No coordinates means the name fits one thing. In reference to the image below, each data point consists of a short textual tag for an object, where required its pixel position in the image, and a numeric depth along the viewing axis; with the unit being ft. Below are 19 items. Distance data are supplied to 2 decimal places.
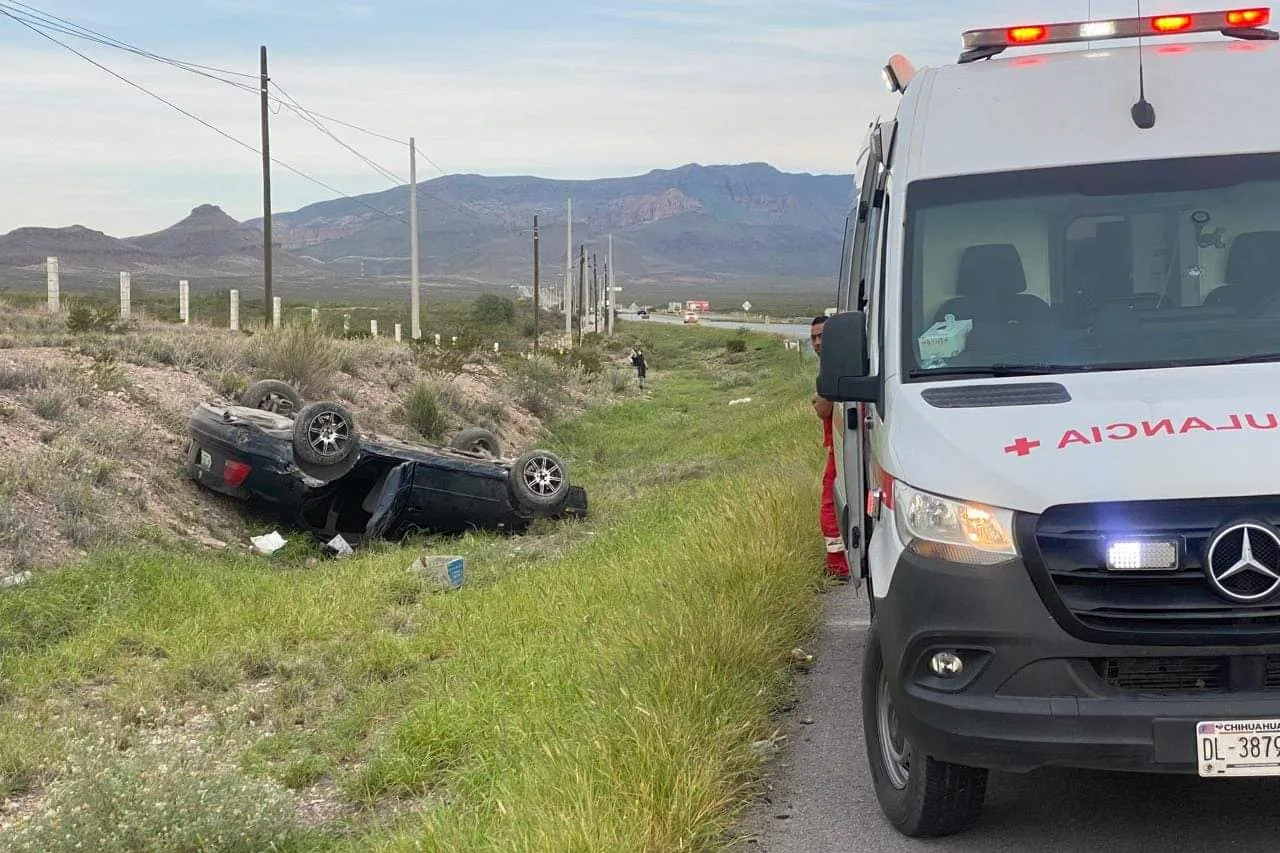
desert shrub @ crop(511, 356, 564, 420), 93.20
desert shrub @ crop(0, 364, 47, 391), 46.62
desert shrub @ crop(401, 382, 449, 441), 69.15
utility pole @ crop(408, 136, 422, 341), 130.11
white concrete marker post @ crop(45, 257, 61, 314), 83.87
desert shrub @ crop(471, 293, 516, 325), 284.61
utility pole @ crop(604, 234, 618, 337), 300.11
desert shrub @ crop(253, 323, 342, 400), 64.34
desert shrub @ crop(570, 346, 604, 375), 144.46
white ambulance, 12.35
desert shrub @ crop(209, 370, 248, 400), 57.72
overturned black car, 42.34
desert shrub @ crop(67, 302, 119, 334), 69.82
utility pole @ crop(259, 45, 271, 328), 100.58
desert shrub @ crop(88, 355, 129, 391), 50.19
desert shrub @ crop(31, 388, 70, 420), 45.19
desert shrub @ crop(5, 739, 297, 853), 16.15
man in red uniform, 27.40
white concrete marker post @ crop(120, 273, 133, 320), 87.66
